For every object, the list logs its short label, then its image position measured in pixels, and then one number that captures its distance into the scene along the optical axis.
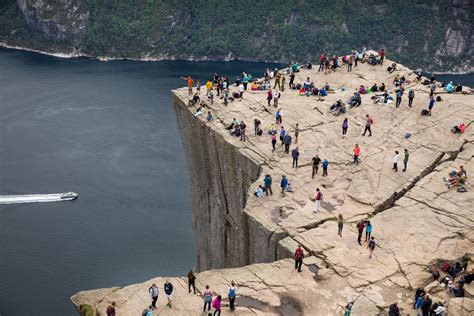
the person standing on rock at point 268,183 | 44.02
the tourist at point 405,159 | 46.84
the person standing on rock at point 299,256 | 36.66
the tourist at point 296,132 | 51.65
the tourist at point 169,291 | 33.44
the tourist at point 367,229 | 39.09
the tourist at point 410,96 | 56.00
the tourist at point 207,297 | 32.81
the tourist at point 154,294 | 33.28
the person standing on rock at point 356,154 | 48.59
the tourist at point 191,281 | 34.50
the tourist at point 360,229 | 39.09
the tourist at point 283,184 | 44.50
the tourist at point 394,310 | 32.69
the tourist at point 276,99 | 57.54
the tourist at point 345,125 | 52.56
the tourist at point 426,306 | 32.81
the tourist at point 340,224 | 40.03
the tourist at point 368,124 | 52.25
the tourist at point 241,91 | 59.91
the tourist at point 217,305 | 32.59
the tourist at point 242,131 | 51.49
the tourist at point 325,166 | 46.69
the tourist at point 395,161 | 47.09
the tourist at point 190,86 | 59.38
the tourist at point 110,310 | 31.89
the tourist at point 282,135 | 51.03
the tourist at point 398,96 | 56.38
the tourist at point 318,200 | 42.56
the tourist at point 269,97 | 57.45
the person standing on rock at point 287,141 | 49.37
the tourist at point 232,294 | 33.44
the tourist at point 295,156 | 47.25
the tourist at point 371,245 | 38.18
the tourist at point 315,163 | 46.44
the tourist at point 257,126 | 52.12
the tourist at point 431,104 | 54.59
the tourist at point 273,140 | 49.89
